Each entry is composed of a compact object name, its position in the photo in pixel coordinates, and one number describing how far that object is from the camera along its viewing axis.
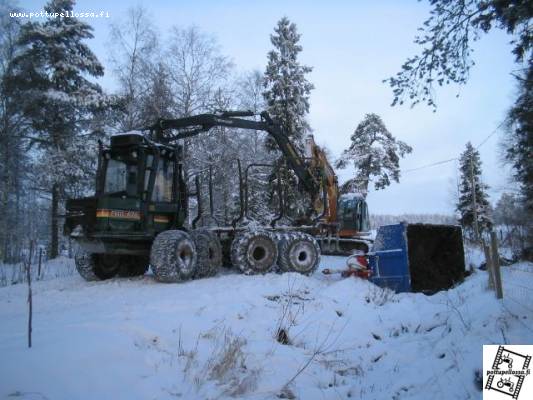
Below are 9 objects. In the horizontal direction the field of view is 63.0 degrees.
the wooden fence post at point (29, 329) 3.83
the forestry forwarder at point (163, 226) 9.07
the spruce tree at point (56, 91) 19.42
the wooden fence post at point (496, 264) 5.21
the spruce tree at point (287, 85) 23.61
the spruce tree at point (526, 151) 14.16
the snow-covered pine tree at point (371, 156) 32.66
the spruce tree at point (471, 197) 37.94
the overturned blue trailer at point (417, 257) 9.05
